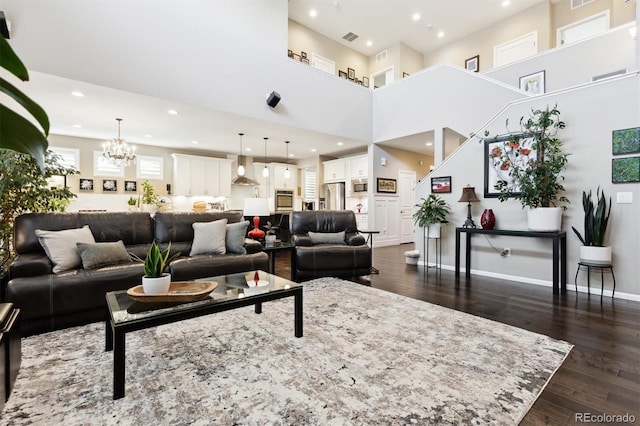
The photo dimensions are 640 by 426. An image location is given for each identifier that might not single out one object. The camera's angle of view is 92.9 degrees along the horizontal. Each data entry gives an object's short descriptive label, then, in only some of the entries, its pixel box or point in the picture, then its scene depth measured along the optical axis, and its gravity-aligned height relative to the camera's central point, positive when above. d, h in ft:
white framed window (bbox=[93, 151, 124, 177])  23.58 +3.42
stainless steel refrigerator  28.60 +1.46
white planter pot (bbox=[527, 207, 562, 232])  12.21 -0.34
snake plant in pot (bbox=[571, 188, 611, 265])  11.12 -0.80
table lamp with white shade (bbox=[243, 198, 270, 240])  13.46 +0.16
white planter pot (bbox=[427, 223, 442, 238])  16.44 -1.06
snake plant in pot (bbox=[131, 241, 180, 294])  6.58 -1.45
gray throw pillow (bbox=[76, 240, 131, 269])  9.35 -1.39
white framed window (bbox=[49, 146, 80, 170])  22.17 +4.12
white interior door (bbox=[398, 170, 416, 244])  26.86 +0.78
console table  11.94 -1.55
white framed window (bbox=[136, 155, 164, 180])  25.46 +3.71
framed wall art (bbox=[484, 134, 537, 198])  13.52 +2.41
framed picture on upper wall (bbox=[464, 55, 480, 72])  26.66 +13.08
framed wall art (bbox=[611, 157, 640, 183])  11.09 +1.52
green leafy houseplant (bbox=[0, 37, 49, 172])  1.48 +0.42
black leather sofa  8.08 -1.80
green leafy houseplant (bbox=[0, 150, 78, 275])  9.27 +0.67
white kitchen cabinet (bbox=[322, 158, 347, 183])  28.40 +3.89
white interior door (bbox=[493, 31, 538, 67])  23.32 +12.88
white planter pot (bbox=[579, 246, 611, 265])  11.08 -1.64
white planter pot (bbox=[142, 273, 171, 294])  6.57 -1.61
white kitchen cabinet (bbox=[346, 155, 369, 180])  26.18 +3.84
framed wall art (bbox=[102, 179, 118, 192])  23.95 +2.04
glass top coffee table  5.38 -1.98
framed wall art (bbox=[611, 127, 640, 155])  11.05 +2.58
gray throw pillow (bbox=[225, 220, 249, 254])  12.72 -1.15
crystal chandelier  18.81 +3.70
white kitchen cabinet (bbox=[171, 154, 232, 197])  26.71 +3.21
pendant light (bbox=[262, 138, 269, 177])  24.75 +5.55
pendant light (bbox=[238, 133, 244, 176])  30.39 +5.09
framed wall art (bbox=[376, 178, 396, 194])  24.71 +2.09
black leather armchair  13.43 -2.08
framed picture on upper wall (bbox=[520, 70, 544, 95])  18.39 +7.90
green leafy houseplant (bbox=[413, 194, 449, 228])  16.39 -0.08
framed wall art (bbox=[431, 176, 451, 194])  16.80 +1.46
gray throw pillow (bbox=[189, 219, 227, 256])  12.14 -1.10
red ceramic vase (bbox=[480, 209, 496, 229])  14.38 -0.45
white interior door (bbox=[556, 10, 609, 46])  21.08 +13.10
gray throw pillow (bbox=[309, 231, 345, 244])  14.69 -1.33
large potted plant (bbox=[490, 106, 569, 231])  12.32 +1.75
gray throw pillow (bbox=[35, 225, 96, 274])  9.09 -1.13
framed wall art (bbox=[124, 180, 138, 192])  24.89 +2.06
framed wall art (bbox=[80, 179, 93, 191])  22.99 +1.99
